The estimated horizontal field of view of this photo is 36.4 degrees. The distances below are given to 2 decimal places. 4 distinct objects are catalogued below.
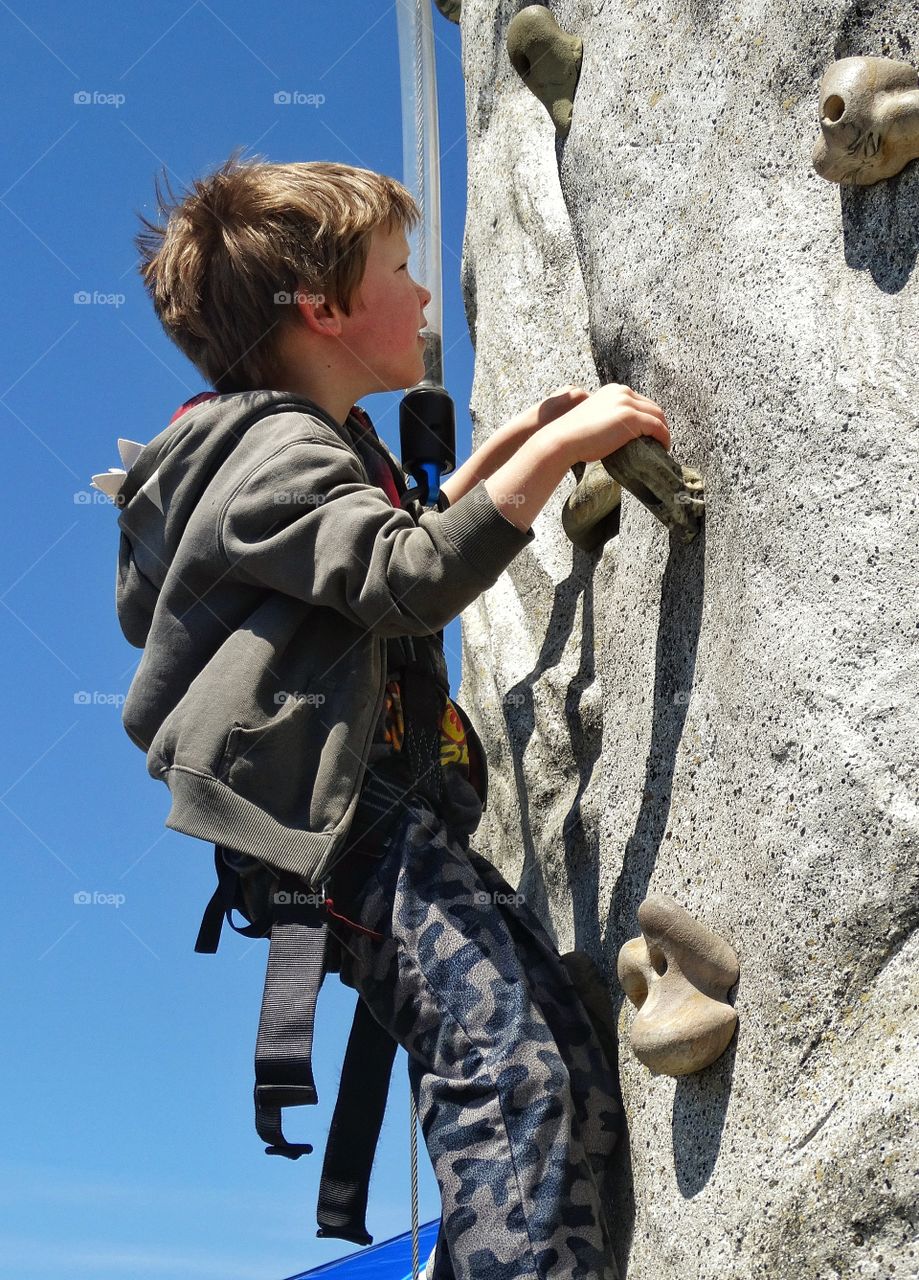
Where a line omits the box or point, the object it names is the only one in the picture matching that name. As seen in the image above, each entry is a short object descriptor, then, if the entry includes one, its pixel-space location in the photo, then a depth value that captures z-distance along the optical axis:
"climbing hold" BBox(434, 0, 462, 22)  4.21
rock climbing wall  1.55
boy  1.86
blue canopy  4.80
